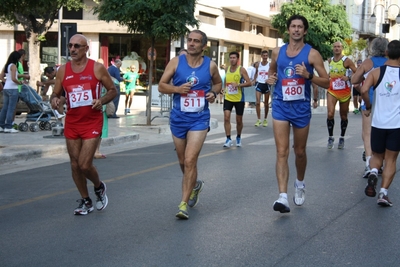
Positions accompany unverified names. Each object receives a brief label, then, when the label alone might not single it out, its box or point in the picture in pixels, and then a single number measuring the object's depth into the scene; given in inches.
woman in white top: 657.6
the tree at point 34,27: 1134.4
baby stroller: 684.7
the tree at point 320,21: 1667.1
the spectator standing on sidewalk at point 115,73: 916.0
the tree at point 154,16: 728.3
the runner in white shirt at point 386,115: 326.3
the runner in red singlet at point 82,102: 302.2
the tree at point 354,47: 1611.7
